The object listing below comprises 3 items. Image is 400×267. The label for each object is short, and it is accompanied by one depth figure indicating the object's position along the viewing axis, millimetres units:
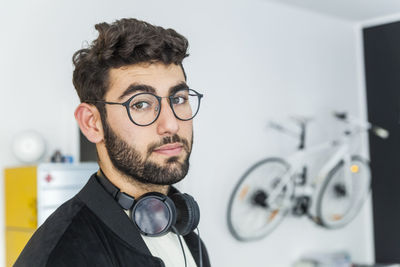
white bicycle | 3576
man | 882
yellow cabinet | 2439
